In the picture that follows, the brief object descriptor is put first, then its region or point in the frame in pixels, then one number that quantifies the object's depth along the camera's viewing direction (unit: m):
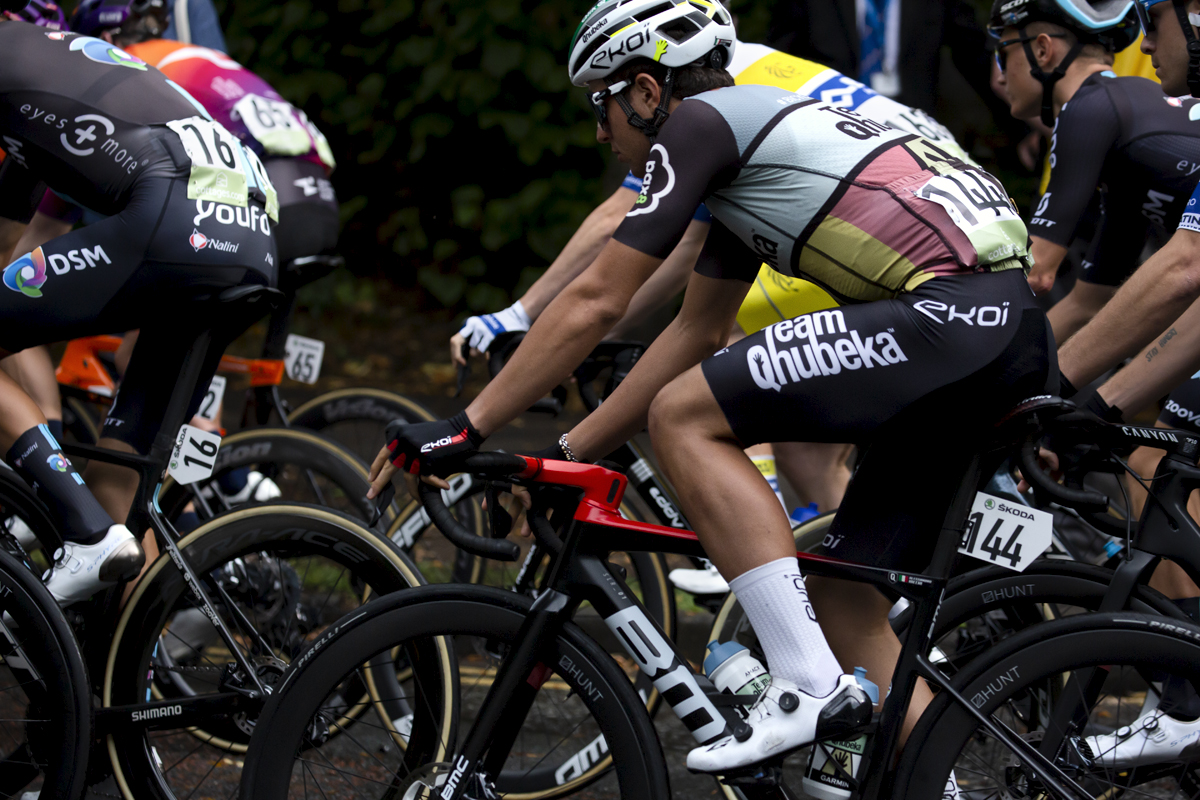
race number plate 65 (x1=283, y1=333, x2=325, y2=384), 9.62
